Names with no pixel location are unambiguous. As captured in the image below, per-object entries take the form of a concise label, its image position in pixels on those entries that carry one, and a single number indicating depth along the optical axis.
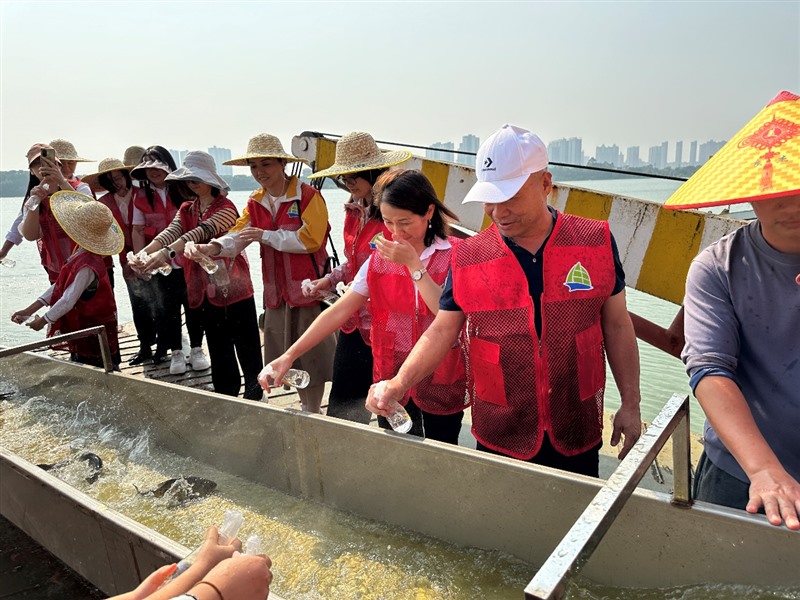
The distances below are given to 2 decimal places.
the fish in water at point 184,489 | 2.65
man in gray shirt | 1.32
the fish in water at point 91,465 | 2.93
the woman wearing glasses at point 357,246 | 3.08
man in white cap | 1.85
